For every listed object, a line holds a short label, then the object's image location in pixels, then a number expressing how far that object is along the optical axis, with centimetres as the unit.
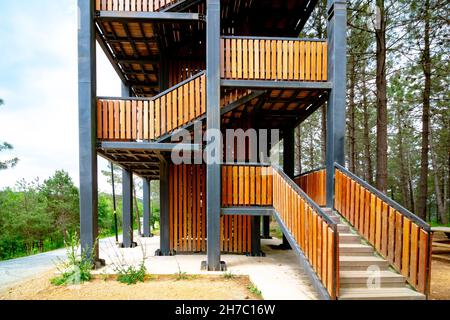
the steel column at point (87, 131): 761
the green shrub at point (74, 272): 681
